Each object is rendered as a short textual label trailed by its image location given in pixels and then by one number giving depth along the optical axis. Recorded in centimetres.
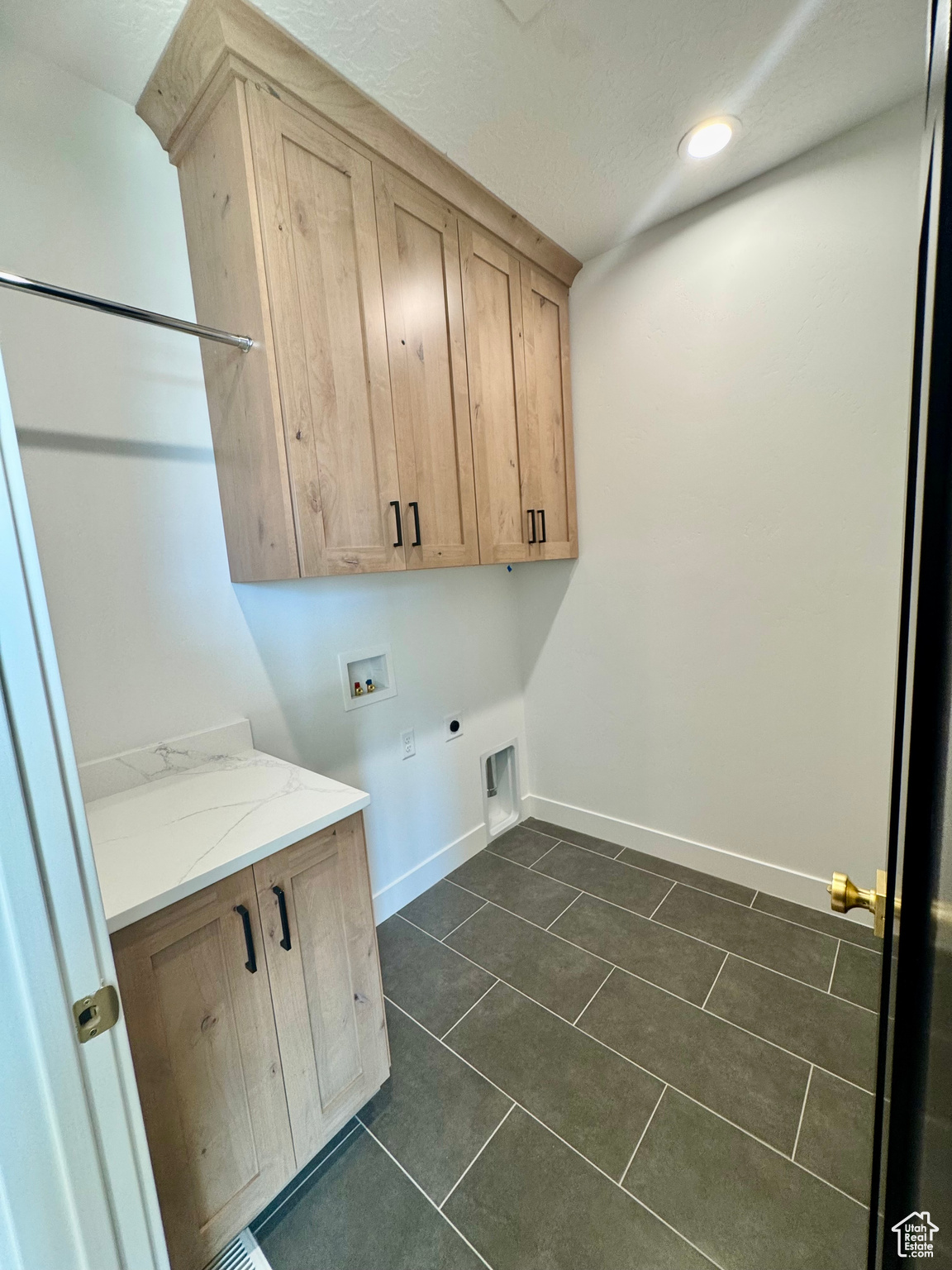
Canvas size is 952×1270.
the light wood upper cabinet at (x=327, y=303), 110
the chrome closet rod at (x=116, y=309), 86
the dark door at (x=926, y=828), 37
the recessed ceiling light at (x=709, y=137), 136
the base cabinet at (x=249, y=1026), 83
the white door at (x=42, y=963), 47
